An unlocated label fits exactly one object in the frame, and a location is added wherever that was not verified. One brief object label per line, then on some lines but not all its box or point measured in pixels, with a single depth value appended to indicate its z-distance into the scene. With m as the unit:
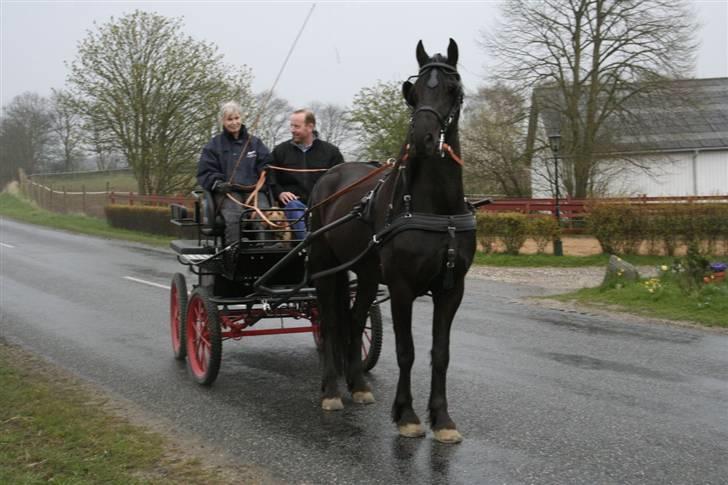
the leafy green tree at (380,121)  33.22
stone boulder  12.30
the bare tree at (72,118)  30.33
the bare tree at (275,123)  44.68
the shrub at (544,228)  18.67
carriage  6.64
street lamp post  21.30
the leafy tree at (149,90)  30.09
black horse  4.70
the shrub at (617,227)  17.45
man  7.07
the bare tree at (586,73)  28.48
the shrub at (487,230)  18.98
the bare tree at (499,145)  29.47
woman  7.28
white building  29.78
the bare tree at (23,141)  65.19
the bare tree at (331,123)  61.63
